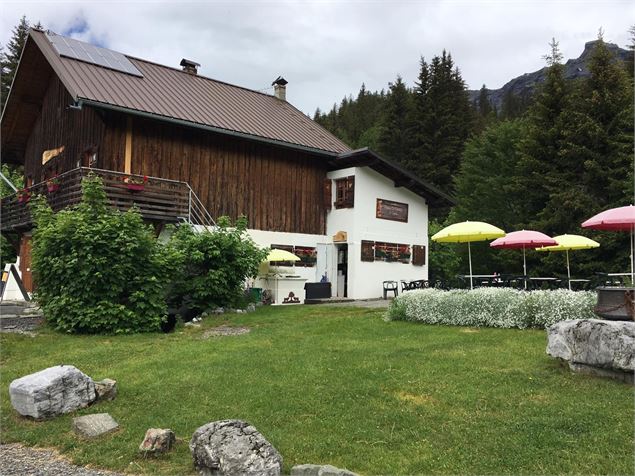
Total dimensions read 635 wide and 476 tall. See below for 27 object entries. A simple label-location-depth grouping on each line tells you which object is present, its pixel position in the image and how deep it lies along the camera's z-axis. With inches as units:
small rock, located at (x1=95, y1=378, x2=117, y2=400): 236.1
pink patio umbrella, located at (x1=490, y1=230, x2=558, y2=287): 559.2
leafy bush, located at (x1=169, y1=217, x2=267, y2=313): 530.0
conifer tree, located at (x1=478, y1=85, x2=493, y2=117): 2480.6
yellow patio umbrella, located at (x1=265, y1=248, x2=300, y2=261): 679.1
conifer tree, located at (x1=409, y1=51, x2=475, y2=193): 1584.6
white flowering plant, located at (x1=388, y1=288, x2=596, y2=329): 381.4
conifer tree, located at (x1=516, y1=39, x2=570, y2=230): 944.3
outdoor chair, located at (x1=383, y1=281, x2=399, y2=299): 800.8
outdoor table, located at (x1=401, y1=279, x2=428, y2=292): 591.0
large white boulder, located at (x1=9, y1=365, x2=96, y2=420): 215.6
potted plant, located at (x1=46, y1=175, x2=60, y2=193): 620.3
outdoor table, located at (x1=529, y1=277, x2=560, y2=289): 529.9
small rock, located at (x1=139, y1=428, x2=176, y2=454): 171.0
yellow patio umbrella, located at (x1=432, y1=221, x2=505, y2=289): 538.9
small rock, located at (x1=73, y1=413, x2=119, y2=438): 194.2
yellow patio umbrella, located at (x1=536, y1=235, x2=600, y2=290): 626.2
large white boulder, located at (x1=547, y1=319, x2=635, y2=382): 224.8
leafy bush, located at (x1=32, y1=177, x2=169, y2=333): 434.9
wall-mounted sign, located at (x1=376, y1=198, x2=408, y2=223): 820.6
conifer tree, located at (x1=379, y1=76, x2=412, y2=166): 1685.5
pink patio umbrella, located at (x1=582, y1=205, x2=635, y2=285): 366.0
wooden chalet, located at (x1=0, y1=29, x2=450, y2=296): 624.7
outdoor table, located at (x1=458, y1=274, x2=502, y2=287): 557.0
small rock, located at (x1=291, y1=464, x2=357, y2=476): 144.2
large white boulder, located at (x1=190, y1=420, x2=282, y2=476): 149.4
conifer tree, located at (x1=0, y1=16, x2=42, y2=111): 1450.7
